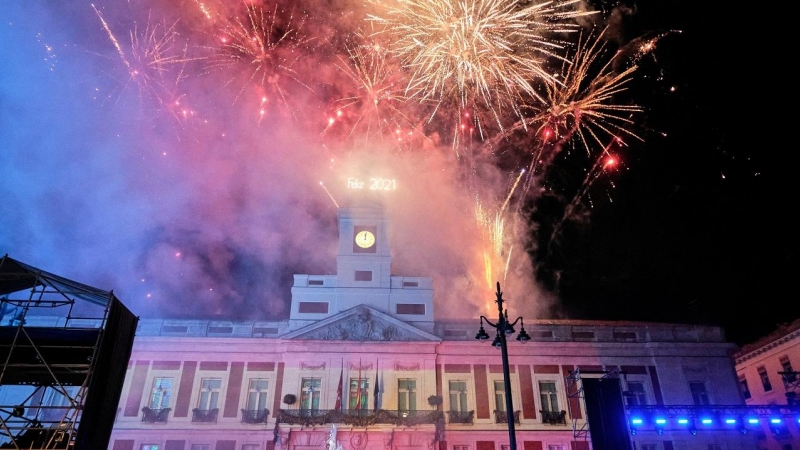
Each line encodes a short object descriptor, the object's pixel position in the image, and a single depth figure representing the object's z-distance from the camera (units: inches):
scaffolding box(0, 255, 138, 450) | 434.3
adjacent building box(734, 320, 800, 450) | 1098.1
